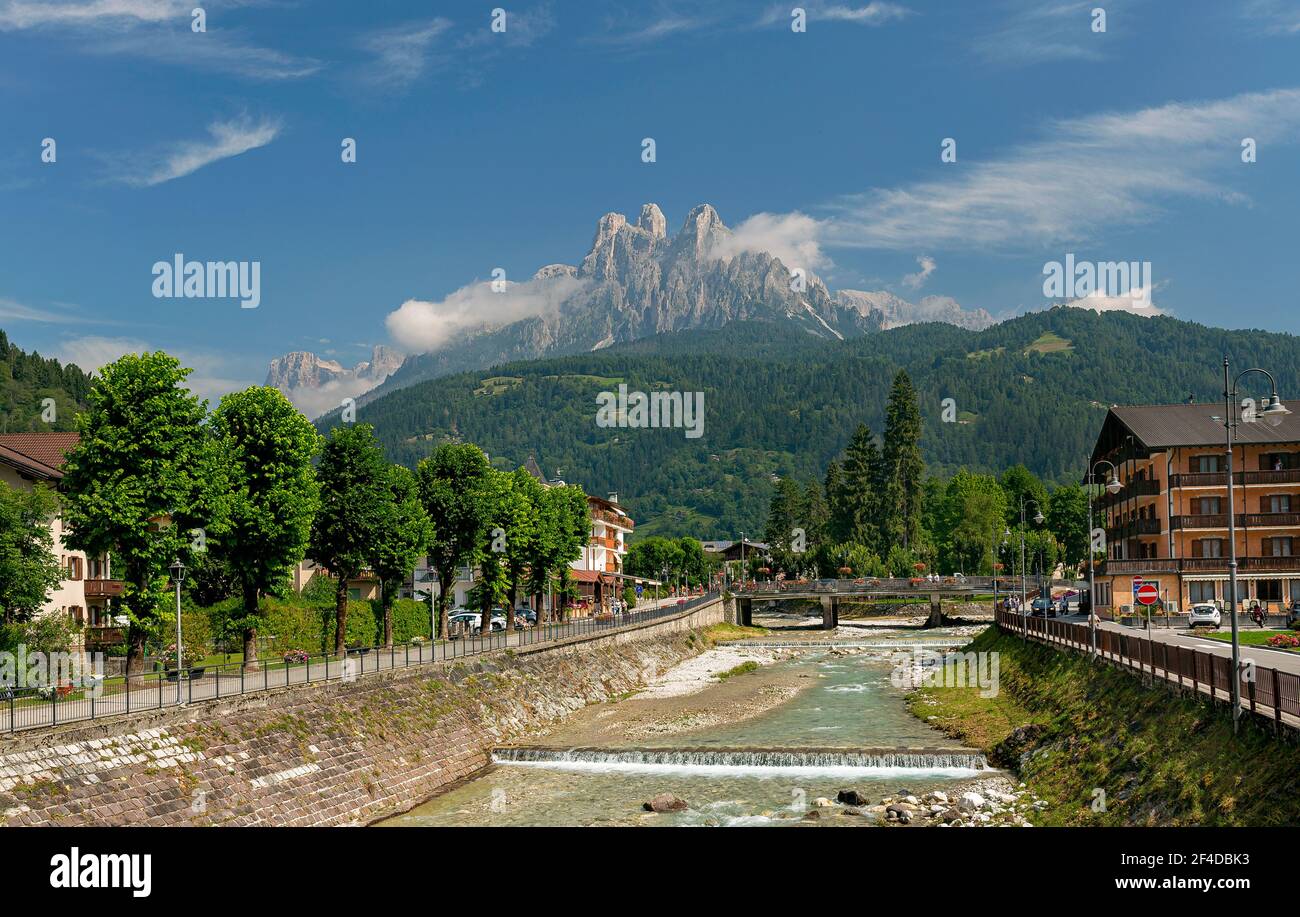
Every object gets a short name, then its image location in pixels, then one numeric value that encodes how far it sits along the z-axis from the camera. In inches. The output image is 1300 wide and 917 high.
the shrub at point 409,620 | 3270.2
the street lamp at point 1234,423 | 1113.3
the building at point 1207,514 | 3469.5
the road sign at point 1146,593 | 1834.4
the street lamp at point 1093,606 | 1962.4
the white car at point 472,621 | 3636.8
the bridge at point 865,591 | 5787.4
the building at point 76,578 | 2554.1
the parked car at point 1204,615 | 2731.3
